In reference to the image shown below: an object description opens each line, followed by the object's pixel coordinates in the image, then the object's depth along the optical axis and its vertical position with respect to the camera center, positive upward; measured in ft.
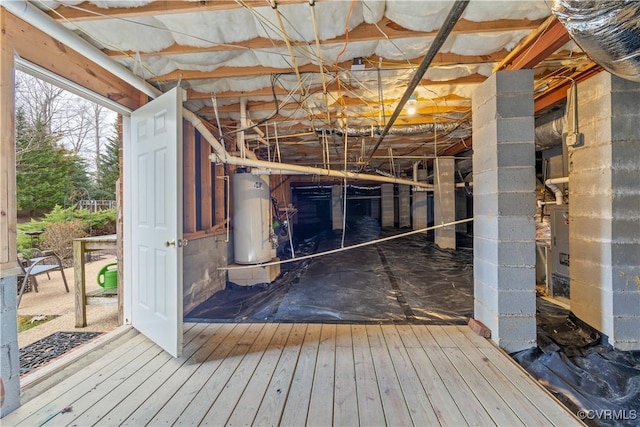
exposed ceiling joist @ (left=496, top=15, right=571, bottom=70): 5.17 +3.56
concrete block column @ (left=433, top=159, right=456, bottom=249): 18.52 +1.13
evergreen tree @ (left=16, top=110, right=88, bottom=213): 21.58 +4.33
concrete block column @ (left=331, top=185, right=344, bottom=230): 32.55 +0.79
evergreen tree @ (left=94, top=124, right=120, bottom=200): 33.12 +5.85
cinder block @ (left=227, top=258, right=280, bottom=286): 12.55 -2.99
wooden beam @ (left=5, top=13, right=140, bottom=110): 4.90 +3.38
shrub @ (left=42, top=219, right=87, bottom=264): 20.43 -1.76
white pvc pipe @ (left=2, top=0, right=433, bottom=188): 4.47 +3.39
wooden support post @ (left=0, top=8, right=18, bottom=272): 4.42 +1.02
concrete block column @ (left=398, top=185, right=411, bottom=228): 30.76 +0.31
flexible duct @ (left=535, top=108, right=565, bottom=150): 9.45 +3.03
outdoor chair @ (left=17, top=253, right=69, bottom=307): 12.36 -2.60
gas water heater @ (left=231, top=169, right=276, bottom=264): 12.66 -0.21
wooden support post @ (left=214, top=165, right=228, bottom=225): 12.11 +0.87
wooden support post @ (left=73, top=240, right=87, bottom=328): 9.61 -2.57
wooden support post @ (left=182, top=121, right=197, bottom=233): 9.81 +1.39
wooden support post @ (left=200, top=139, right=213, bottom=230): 10.91 +1.19
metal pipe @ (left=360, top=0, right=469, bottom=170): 3.29 +2.61
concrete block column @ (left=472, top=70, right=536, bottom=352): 6.32 -0.04
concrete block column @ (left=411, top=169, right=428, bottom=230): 24.62 +0.23
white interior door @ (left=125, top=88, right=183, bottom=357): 5.78 -0.13
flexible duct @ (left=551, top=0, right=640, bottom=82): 3.72 +2.71
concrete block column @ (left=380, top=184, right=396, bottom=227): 32.17 +0.46
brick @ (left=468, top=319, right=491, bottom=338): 6.66 -3.06
